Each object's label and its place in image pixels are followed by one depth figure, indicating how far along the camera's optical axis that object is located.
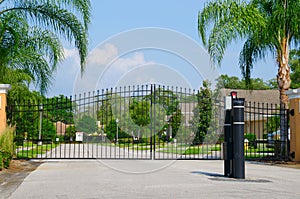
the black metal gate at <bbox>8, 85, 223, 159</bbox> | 16.77
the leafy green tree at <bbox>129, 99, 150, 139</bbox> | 25.37
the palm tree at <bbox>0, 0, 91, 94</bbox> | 14.36
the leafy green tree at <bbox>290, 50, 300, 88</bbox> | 48.64
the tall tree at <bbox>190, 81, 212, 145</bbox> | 32.44
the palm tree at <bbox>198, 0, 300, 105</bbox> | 15.98
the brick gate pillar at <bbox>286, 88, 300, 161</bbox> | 15.95
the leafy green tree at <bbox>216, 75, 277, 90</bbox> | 60.28
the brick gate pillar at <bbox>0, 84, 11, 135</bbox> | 15.32
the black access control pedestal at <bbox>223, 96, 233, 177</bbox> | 10.94
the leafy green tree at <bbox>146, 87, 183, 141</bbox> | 28.42
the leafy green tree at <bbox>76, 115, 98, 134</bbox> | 24.68
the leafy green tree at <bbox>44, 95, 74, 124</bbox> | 15.97
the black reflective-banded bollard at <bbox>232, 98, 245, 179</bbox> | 10.53
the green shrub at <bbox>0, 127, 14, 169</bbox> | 13.01
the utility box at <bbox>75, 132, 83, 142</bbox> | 17.53
